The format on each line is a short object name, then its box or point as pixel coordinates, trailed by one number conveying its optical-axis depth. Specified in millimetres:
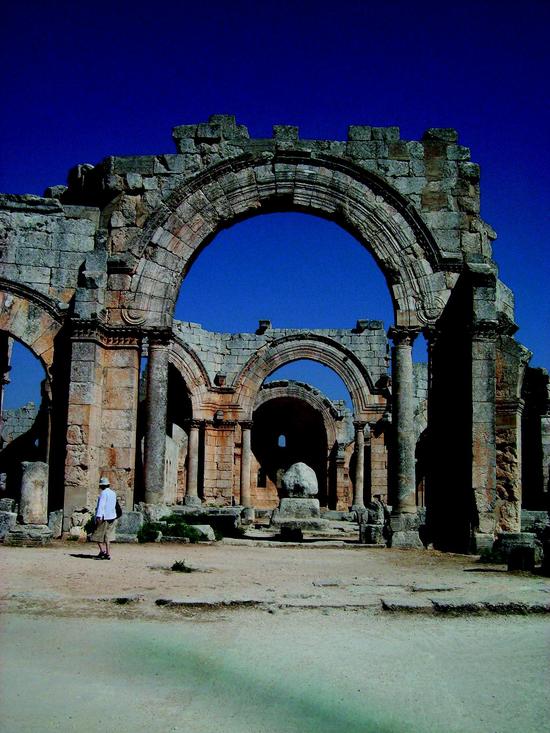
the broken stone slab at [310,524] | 20906
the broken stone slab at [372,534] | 15273
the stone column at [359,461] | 28891
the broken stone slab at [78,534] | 12881
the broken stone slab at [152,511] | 14133
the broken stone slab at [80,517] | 13234
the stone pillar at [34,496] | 12219
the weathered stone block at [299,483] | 22531
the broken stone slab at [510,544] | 10412
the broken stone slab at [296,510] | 21719
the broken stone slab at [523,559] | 9360
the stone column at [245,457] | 28688
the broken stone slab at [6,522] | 12027
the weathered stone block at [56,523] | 13102
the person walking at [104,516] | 10547
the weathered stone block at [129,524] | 13188
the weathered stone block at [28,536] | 11749
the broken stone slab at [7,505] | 14516
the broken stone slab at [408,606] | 6574
